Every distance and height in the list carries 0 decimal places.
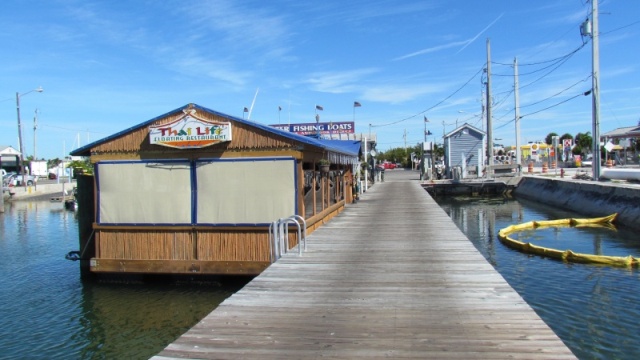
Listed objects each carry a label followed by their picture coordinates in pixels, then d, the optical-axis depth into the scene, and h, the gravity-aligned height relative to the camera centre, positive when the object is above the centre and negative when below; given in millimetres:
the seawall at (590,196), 20016 -1576
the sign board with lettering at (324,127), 32406 +2813
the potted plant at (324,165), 13666 +161
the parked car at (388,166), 95250 +649
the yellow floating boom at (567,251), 12672 -2344
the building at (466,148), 42000 +1634
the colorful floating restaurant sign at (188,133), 11102 +905
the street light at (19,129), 42131 +4241
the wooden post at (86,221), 12633 -1105
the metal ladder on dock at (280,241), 9375 -1336
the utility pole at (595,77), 24781 +4295
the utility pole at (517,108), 40094 +4569
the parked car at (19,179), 48719 -120
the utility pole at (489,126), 39662 +3216
